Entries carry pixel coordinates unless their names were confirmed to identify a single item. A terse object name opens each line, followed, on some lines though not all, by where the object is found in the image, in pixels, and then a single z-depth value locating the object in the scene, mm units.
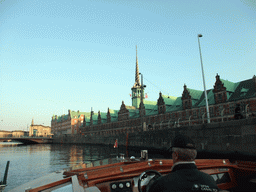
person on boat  1910
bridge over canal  88825
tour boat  4023
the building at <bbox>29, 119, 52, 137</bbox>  143125
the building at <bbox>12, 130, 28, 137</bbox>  166025
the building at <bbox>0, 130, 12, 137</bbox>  163275
